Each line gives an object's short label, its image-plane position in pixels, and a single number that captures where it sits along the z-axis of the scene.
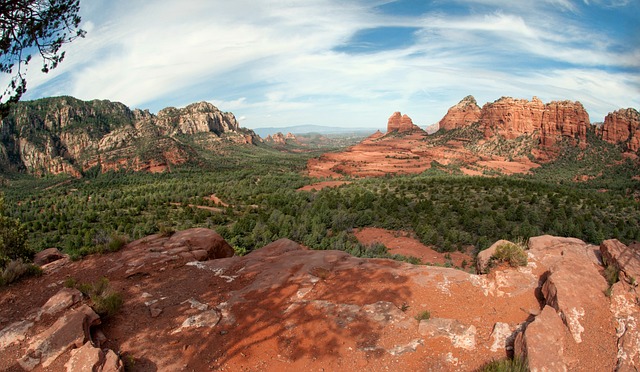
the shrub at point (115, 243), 11.56
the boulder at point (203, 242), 12.39
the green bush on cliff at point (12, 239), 10.84
